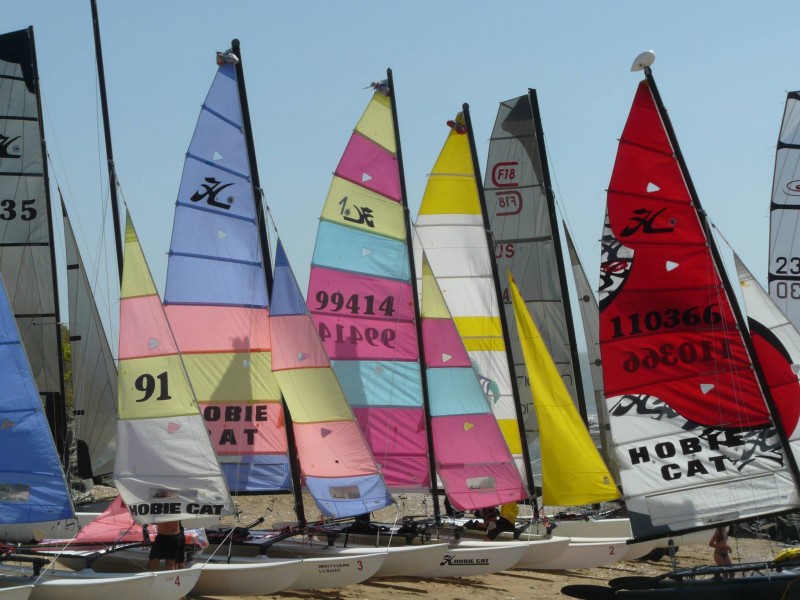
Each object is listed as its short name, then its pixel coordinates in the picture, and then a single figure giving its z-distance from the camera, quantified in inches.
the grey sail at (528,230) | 1091.9
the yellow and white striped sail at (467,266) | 952.9
